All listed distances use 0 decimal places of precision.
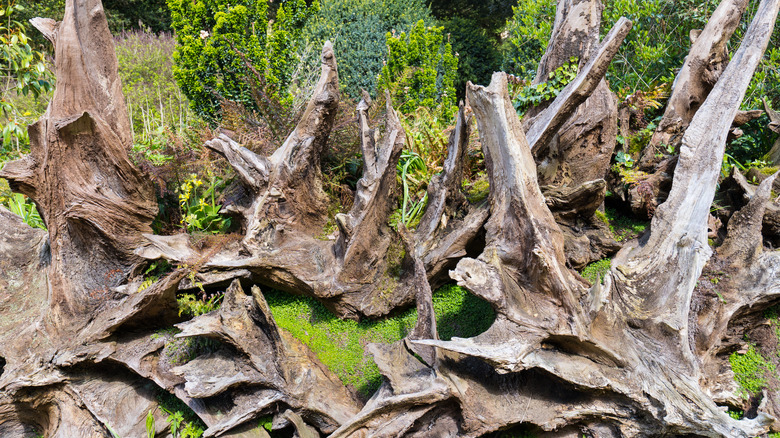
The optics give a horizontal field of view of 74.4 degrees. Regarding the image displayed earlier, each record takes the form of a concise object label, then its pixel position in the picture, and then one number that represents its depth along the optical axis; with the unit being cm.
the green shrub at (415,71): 679
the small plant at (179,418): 342
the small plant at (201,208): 487
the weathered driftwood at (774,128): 461
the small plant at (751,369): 311
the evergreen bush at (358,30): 874
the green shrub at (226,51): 592
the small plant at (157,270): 449
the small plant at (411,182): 480
